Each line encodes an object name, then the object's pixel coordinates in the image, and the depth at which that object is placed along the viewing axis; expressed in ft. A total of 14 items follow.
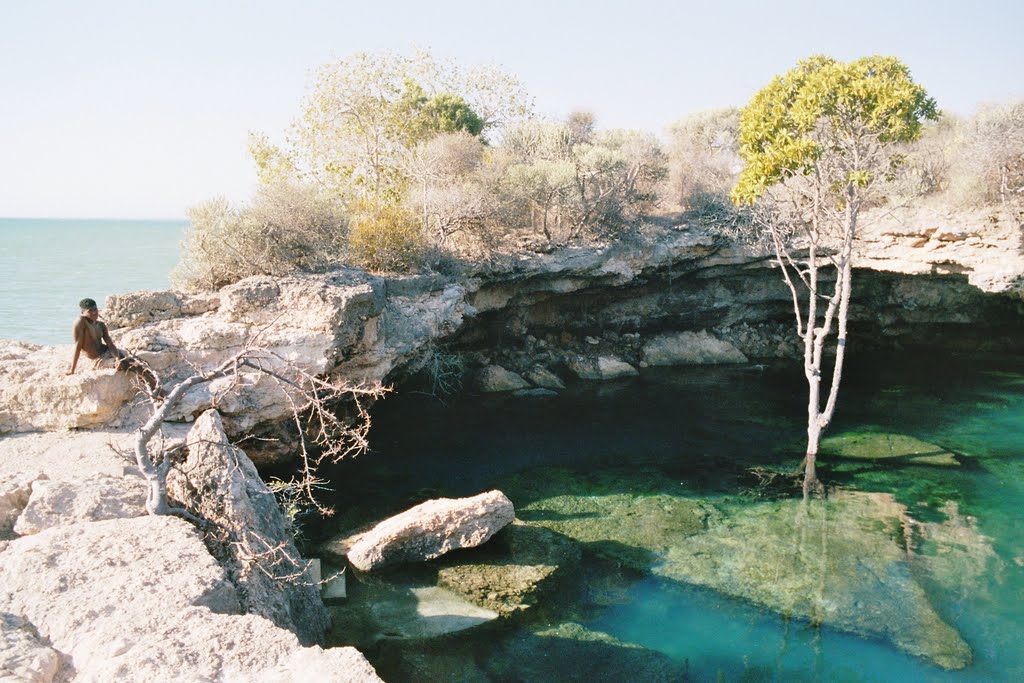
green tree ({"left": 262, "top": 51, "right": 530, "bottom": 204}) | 72.38
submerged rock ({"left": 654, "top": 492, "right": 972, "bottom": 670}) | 31.24
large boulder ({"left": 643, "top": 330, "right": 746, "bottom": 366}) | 78.54
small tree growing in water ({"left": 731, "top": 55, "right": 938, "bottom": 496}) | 46.11
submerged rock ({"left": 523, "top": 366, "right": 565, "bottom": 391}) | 69.31
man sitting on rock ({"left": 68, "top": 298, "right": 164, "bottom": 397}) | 31.68
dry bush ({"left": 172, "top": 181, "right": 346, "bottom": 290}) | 44.78
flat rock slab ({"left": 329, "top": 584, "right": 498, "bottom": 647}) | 29.91
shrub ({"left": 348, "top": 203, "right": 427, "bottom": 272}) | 52.02
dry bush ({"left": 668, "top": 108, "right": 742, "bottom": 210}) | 78.18
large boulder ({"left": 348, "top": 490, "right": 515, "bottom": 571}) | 34.91
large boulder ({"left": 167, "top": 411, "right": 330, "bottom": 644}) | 23.13
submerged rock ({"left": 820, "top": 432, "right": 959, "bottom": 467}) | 51.62
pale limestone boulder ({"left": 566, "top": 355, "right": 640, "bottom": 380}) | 73.46
